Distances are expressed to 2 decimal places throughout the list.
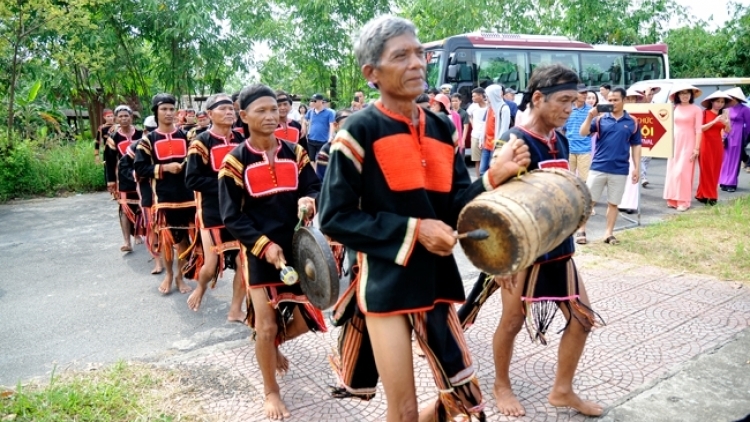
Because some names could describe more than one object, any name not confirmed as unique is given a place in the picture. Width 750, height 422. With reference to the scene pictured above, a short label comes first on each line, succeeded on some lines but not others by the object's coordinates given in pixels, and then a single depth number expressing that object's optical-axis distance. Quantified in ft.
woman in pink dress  31.27
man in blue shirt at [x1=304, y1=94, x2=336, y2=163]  41.86
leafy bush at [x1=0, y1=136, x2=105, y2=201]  40.70
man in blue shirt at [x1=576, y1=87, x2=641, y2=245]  23.52
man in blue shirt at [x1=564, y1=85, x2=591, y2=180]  28.53
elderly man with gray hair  7.59
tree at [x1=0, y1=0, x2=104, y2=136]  38.06
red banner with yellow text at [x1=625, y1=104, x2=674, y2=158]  29.25
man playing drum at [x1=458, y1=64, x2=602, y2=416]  10.55
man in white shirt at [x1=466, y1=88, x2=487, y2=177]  41.11
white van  47.56
